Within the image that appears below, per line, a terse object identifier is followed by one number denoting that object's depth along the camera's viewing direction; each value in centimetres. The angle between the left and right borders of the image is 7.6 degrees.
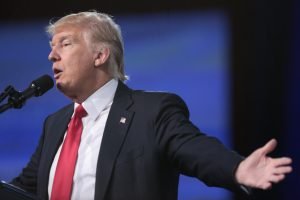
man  545
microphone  538
